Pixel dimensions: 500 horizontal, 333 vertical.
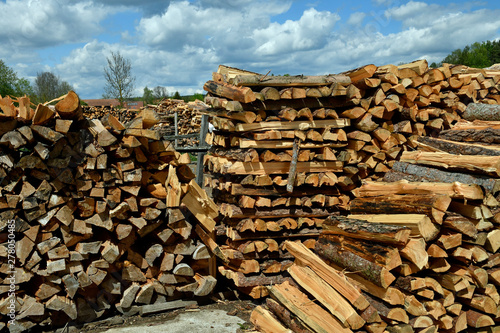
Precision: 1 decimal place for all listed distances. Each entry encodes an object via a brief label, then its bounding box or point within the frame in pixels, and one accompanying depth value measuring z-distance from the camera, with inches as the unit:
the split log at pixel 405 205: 146.2
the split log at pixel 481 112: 217.6
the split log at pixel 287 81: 195.2
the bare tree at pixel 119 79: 1145.4
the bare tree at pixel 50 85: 1703.0
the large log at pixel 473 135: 194.5
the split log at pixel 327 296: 132.6
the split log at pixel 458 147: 178.2
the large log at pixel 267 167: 198.2
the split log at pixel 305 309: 138.3
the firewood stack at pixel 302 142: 198.5
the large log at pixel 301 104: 198.8
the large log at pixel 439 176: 156.1
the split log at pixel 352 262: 134.8
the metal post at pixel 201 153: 316.8
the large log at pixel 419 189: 148.3
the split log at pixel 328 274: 135.6
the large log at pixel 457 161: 158.9
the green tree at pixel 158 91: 1758.0
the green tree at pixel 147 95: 1612.6
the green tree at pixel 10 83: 1427.2
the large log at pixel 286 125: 196.5
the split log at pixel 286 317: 148.1
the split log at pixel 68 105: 164.6
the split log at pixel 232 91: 187.9
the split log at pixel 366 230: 137.9
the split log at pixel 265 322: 157.1
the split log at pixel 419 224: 142.3
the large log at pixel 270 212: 204.4
